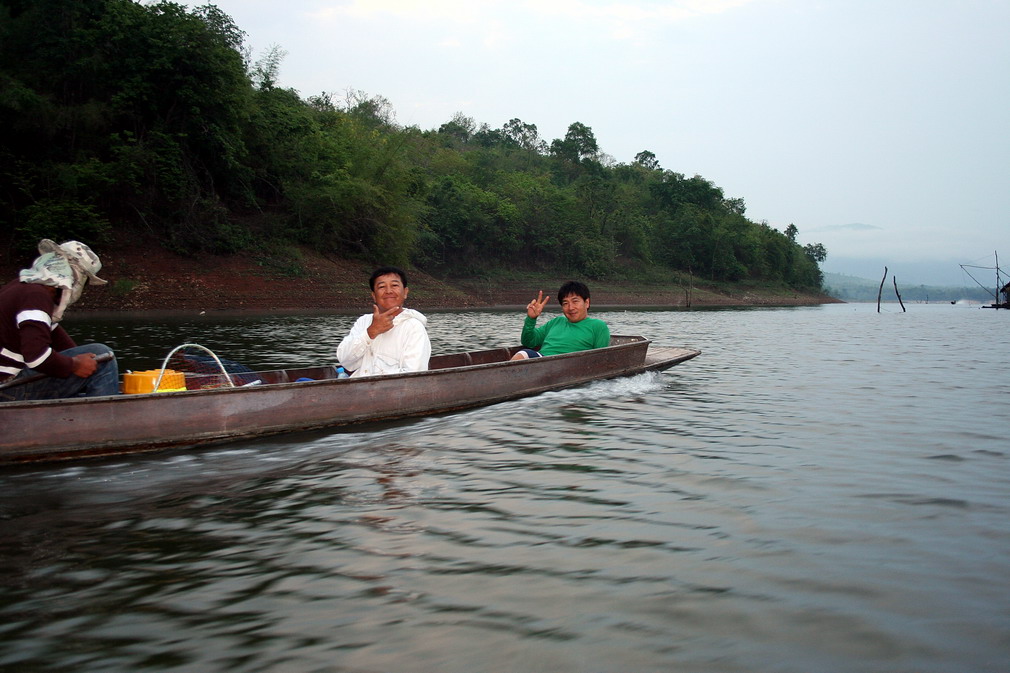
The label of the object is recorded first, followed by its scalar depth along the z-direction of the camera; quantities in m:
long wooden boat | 5.22
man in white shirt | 6.41
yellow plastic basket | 6.23
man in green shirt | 8.91
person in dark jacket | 5.12
